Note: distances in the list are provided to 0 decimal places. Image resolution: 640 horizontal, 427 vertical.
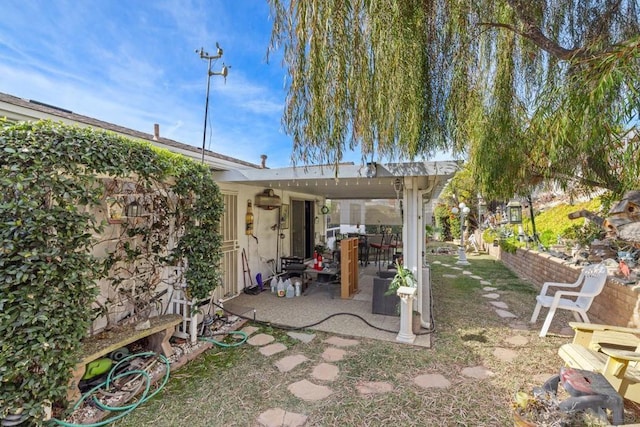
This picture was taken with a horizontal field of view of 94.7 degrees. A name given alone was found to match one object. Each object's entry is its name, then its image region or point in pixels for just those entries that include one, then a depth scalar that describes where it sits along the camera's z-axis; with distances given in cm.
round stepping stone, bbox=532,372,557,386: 315
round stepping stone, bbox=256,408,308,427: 257
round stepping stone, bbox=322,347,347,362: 369
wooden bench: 272
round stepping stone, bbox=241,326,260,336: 449
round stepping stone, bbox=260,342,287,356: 385
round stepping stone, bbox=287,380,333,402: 294
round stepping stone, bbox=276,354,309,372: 348
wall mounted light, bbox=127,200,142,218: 380
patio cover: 407
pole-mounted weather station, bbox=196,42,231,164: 519
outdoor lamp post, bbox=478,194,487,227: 1546
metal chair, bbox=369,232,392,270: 969
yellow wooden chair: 253
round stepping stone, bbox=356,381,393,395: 304
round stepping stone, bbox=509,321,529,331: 466
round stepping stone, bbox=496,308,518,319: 518
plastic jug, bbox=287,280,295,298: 632
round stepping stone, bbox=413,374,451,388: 314
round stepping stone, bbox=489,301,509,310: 582
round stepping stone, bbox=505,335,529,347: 412
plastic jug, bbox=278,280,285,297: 633
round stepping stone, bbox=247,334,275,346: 414
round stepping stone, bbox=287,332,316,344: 421
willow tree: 255
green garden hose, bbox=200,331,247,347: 406
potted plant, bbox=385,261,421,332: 423
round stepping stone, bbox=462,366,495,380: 329
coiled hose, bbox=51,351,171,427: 255
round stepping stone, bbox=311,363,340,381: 329
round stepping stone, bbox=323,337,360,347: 410
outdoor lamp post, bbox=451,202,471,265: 1095
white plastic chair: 429
